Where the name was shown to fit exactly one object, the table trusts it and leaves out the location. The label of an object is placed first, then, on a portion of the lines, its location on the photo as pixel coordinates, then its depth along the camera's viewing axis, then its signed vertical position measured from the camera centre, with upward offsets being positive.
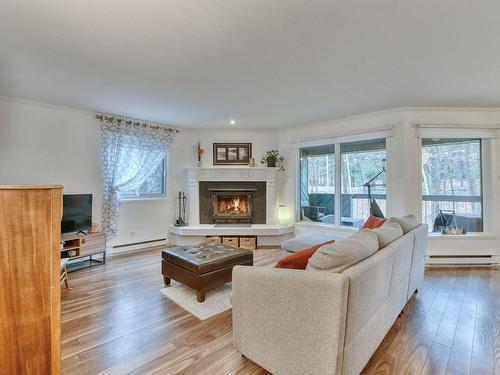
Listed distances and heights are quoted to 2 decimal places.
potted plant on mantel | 5.62 +0.62
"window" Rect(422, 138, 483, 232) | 4.30 +0.04
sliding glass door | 4.63 +0.15
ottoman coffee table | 2.85 -0.86
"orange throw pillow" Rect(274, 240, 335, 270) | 1.89 -0.53
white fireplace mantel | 5.54 +0.25
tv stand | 3.81 -0.86
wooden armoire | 0.95 -0.33
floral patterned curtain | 4.59 +0.65
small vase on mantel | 5.66 +0.78
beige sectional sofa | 1.45 -0.78
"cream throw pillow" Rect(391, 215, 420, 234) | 2.74 -0.39
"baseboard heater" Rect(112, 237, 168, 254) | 4.78 -1.07
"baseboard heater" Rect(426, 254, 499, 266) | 4.16 -1.17
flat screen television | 3.95 -0.35
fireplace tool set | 5.67 -0.34
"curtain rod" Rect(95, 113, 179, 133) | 4.51 +1.26
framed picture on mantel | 5.76 +0.78
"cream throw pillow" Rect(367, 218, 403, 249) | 2.16 -0.40
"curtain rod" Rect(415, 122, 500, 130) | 4.11 +0.95
